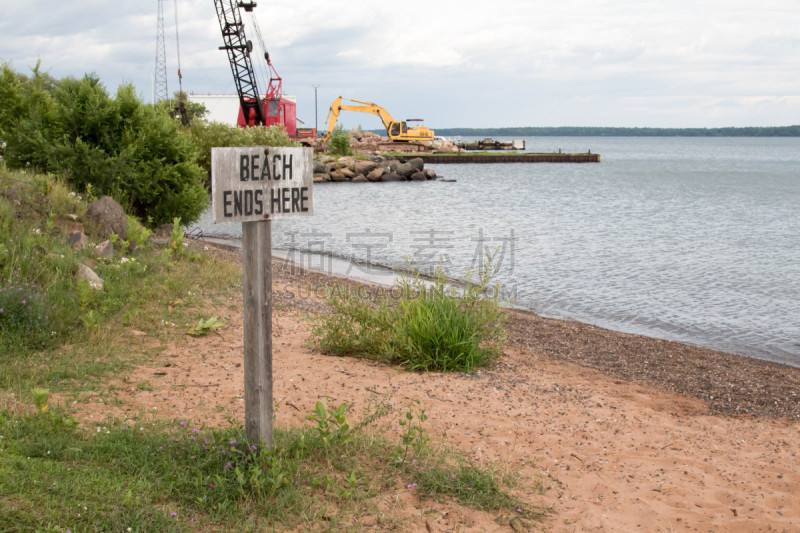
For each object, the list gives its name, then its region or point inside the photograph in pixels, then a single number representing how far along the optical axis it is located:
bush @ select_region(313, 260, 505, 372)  6.95
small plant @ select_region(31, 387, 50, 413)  4.45
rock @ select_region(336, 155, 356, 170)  51.66
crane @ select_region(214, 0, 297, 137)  53.94
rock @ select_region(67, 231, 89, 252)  8.63
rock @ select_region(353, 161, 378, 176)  50.97
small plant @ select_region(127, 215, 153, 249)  9.83
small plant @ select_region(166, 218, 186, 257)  10.20
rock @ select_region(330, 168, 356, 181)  49.43
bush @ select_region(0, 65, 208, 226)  11.60
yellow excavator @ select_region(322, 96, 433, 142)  70.06
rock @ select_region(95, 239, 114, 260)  8.74
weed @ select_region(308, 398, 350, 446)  4.39
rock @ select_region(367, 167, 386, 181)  50.81
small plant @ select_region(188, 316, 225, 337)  7.29
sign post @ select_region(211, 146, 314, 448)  3.83
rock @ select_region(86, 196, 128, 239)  9.80
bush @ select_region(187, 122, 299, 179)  28.97
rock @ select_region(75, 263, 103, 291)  7.61
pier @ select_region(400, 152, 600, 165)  77.75
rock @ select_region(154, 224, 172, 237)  12.61
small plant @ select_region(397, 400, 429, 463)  4.52
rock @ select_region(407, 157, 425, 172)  54.41
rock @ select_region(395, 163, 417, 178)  52.91
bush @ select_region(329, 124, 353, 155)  63.41
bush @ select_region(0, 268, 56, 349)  6.16
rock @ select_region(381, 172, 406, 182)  52.28
